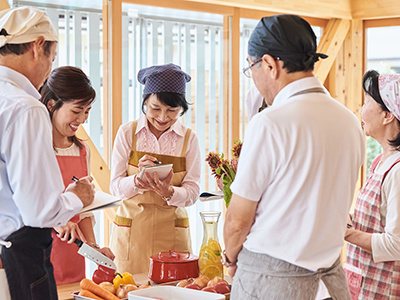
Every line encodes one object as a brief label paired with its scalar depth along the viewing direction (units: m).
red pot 2.20
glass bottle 2.30
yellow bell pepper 2.08
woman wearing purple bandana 2.94
